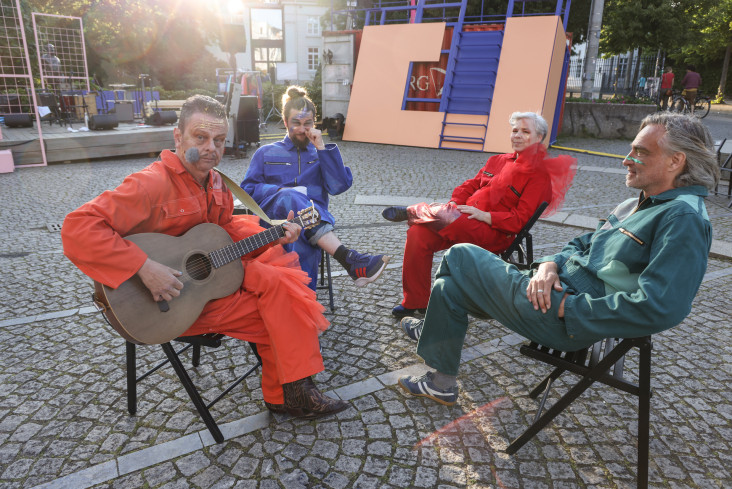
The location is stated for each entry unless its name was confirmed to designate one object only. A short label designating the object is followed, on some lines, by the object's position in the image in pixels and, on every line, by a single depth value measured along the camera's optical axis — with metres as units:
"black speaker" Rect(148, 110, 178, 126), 13.30
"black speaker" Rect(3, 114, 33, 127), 13.05
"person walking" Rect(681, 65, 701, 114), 18.89
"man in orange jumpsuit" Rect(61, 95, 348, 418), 2.25
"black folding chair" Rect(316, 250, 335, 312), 3.87
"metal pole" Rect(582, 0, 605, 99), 14.32
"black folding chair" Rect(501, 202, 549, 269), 3.65
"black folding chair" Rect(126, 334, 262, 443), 2.31
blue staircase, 12.07
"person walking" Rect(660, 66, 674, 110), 18.06
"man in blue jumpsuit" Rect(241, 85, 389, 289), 3.49
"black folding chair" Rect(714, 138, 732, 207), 7.58
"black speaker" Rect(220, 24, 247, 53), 17.62
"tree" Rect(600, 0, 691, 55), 18.48
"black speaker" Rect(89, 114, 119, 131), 11.63
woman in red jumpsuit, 3.65
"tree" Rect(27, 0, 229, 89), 27.72
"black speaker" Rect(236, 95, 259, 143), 11.18
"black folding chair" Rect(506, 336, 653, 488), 2.07
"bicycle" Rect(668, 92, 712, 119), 17.16
